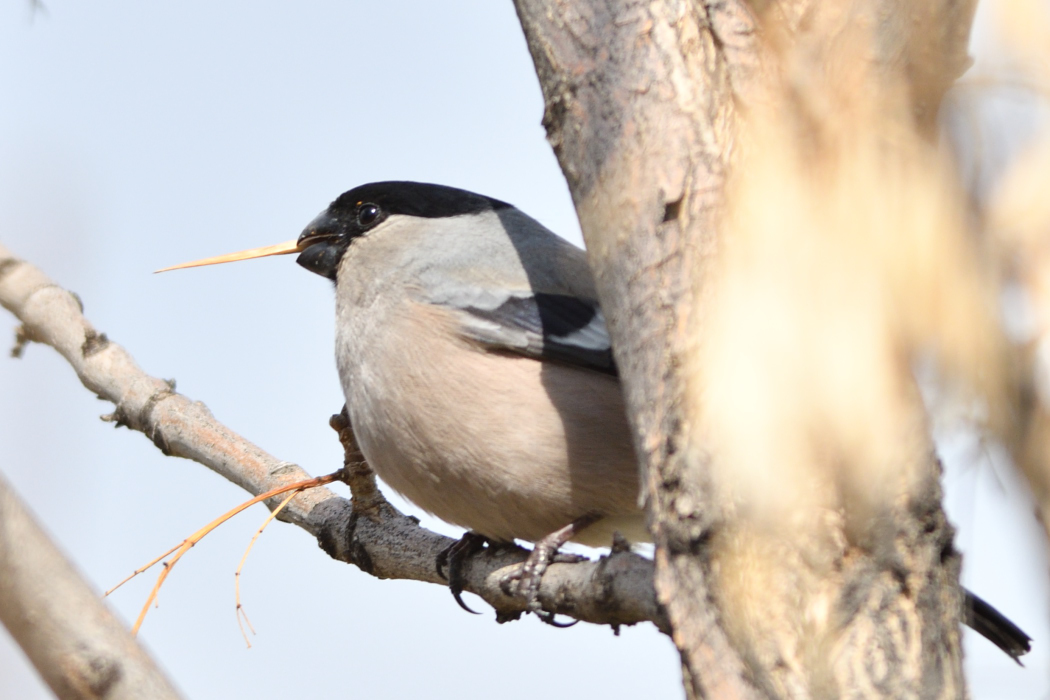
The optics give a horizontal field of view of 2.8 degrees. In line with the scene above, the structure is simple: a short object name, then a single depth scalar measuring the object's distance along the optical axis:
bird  3.97
